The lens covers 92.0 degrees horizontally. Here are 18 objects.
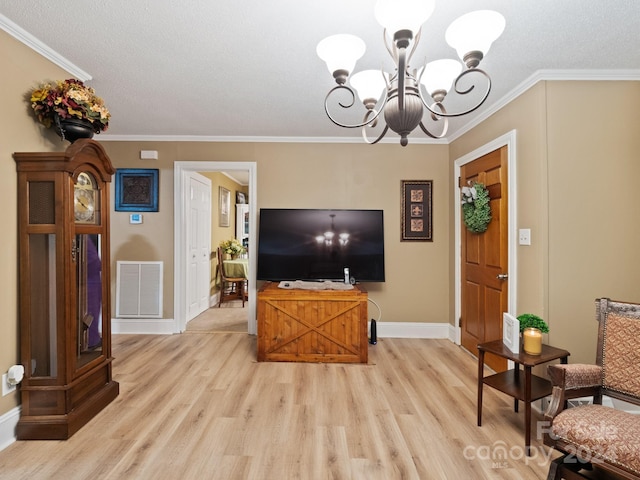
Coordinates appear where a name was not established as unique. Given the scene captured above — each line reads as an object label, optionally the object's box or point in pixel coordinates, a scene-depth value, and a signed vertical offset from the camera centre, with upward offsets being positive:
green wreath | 2.89 +0.31
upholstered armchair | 1.29 -0.81
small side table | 1.83 -0.95
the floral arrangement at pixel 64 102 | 1.95 +0.89
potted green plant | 1.92 -0.58
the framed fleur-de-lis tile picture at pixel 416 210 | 3.86 +0.37
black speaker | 3.65 -1.12
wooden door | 2.72 -0.25
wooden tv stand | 3.10 -0.86
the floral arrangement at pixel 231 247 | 5.71 -0.12
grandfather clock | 1.91 -0.32
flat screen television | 3.62 -0.08
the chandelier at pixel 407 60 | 1.09 +0.79
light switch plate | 2.39 +0.03
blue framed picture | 3.86 +0.64
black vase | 2.02 +0.75
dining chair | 5.41 -0.77
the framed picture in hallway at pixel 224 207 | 5.86 +0.66
